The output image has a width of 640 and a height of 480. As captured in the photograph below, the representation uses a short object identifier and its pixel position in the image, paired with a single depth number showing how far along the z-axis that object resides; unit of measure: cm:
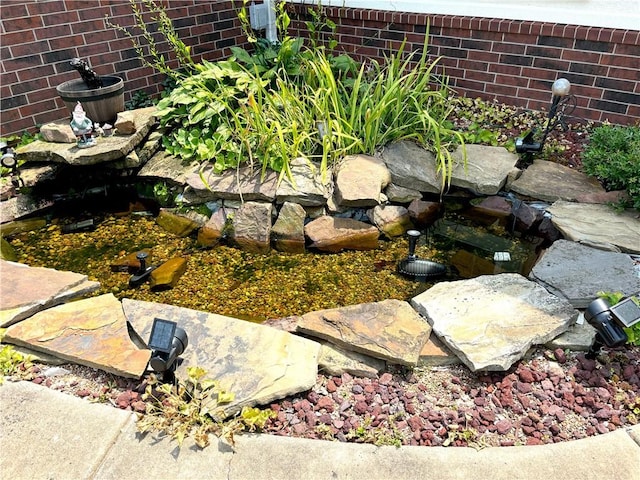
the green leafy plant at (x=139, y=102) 436
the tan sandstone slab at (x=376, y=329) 200
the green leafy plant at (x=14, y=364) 196
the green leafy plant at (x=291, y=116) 325
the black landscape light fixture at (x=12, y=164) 347
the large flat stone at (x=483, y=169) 316
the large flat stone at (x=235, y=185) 315
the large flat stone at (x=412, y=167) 321
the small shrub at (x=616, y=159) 276
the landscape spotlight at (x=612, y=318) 173
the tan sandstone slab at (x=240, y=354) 185
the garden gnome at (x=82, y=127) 333
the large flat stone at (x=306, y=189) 310
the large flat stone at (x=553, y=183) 305
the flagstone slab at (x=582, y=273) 225
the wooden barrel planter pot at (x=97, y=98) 353
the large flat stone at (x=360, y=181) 306
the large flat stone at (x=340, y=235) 304
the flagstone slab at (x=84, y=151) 336
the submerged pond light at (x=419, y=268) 270
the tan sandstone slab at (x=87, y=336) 195
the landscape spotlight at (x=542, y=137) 294
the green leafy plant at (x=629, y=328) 188
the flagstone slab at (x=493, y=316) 196
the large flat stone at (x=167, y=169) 339
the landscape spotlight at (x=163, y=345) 174
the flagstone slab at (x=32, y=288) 222
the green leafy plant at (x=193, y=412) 168
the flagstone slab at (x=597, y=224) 259
